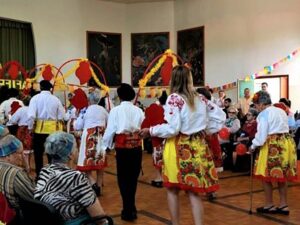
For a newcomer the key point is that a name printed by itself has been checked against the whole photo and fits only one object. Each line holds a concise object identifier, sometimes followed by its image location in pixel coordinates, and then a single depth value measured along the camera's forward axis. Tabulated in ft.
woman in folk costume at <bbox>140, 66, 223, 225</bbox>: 11.84
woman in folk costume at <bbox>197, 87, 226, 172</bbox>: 12.53
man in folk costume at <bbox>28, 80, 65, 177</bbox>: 20.97
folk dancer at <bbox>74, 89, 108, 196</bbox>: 18.71
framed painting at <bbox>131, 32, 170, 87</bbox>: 52.21
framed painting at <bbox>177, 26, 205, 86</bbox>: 47.96
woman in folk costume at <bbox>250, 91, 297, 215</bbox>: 15.69
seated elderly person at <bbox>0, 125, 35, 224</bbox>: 8.52
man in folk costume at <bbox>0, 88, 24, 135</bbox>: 24.06
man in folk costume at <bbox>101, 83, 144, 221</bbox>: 15.15
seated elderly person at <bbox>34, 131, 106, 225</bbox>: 8.41
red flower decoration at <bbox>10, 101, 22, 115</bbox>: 24.03
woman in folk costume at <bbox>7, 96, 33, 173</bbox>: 23.30
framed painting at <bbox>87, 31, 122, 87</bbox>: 51.31
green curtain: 44.50
